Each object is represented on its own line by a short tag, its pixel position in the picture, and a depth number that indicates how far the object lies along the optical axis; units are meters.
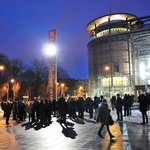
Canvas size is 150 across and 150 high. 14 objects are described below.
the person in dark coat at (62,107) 11.60
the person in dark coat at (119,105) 12.43
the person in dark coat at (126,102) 13.98
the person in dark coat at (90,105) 14.48
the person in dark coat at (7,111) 12.22
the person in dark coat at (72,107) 14.31
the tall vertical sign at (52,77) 18.98
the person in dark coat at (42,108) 12.72
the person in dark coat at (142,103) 10.43
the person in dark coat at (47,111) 12.88
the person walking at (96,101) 15.10
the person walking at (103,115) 7.18
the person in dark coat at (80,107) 14.03
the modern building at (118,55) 38.91
